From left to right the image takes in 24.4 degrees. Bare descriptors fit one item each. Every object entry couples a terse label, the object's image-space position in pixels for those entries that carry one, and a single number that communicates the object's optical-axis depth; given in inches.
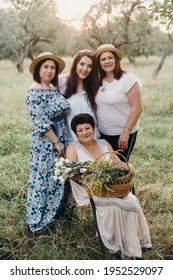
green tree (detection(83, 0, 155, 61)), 568.7
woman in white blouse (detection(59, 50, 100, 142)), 144.3
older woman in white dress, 127.1
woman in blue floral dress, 141.8
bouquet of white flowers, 126.3
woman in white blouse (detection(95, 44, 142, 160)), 144.6
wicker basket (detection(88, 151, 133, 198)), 121.8
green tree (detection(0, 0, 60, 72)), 831.7
